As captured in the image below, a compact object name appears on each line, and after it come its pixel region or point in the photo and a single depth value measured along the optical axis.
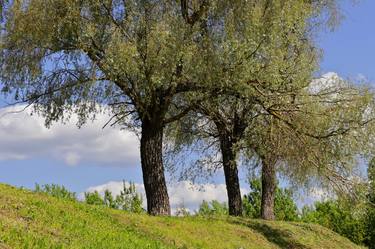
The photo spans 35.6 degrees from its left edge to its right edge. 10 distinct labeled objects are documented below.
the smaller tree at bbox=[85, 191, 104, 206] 34.03
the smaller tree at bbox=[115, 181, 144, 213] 33.06
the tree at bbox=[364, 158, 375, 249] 43.49
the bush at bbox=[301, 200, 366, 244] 43.91
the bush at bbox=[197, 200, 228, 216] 40.94
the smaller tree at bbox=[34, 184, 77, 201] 31.59
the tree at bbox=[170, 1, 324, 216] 20.84
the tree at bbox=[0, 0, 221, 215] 20.30
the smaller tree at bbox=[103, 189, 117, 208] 33.94
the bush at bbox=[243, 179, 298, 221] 42.09
